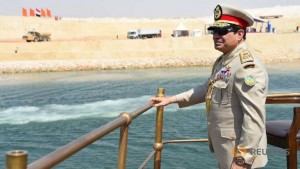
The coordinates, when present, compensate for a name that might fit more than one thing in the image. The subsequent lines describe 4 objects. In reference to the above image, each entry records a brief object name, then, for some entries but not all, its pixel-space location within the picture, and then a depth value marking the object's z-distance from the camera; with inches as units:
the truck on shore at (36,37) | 2300.7
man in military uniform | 102.5
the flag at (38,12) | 3769.2
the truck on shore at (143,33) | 2445.3
